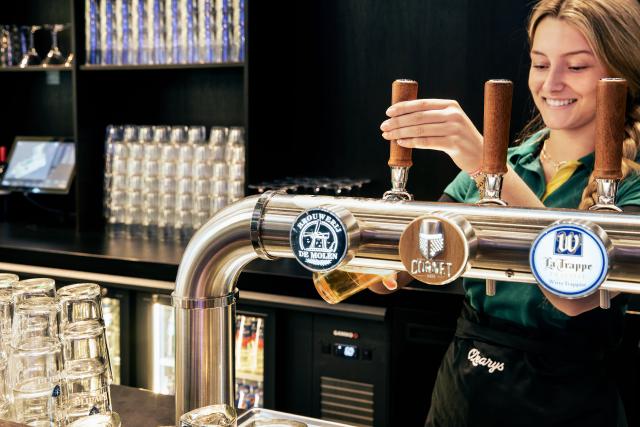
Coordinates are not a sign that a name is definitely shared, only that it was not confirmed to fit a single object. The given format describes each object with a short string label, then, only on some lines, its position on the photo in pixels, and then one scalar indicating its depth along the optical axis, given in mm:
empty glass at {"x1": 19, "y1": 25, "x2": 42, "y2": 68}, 3630
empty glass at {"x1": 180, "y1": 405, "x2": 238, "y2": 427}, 771
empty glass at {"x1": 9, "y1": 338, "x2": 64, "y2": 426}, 958
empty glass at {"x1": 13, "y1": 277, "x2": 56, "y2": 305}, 1023
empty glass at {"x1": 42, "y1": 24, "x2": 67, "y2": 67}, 3596
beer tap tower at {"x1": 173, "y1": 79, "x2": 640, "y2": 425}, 700
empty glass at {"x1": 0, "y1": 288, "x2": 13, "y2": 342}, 1007
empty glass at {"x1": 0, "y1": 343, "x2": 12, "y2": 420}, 996
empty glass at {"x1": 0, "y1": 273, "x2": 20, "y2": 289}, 1040
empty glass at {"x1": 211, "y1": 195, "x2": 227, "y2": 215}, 3236
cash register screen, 3654
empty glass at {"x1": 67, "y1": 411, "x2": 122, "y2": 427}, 893
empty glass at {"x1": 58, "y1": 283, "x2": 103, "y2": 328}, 1002
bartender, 1392
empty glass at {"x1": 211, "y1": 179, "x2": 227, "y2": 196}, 3234
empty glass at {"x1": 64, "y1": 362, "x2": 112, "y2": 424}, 954
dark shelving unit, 3492
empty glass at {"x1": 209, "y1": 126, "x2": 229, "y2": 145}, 3270
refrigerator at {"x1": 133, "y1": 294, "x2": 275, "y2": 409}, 2855
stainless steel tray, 1022
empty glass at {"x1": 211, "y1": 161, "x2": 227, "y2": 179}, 3234
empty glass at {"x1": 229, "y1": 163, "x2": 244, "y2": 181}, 3180
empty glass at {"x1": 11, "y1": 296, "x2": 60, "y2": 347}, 967
